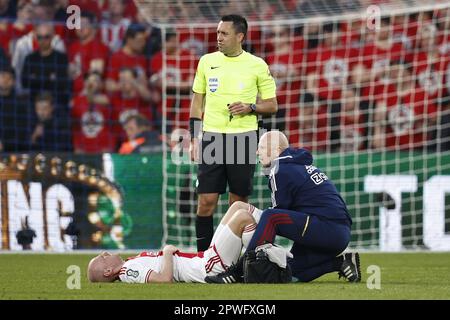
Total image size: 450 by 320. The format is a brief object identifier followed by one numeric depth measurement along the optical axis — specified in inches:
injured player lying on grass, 682.2
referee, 813.2
